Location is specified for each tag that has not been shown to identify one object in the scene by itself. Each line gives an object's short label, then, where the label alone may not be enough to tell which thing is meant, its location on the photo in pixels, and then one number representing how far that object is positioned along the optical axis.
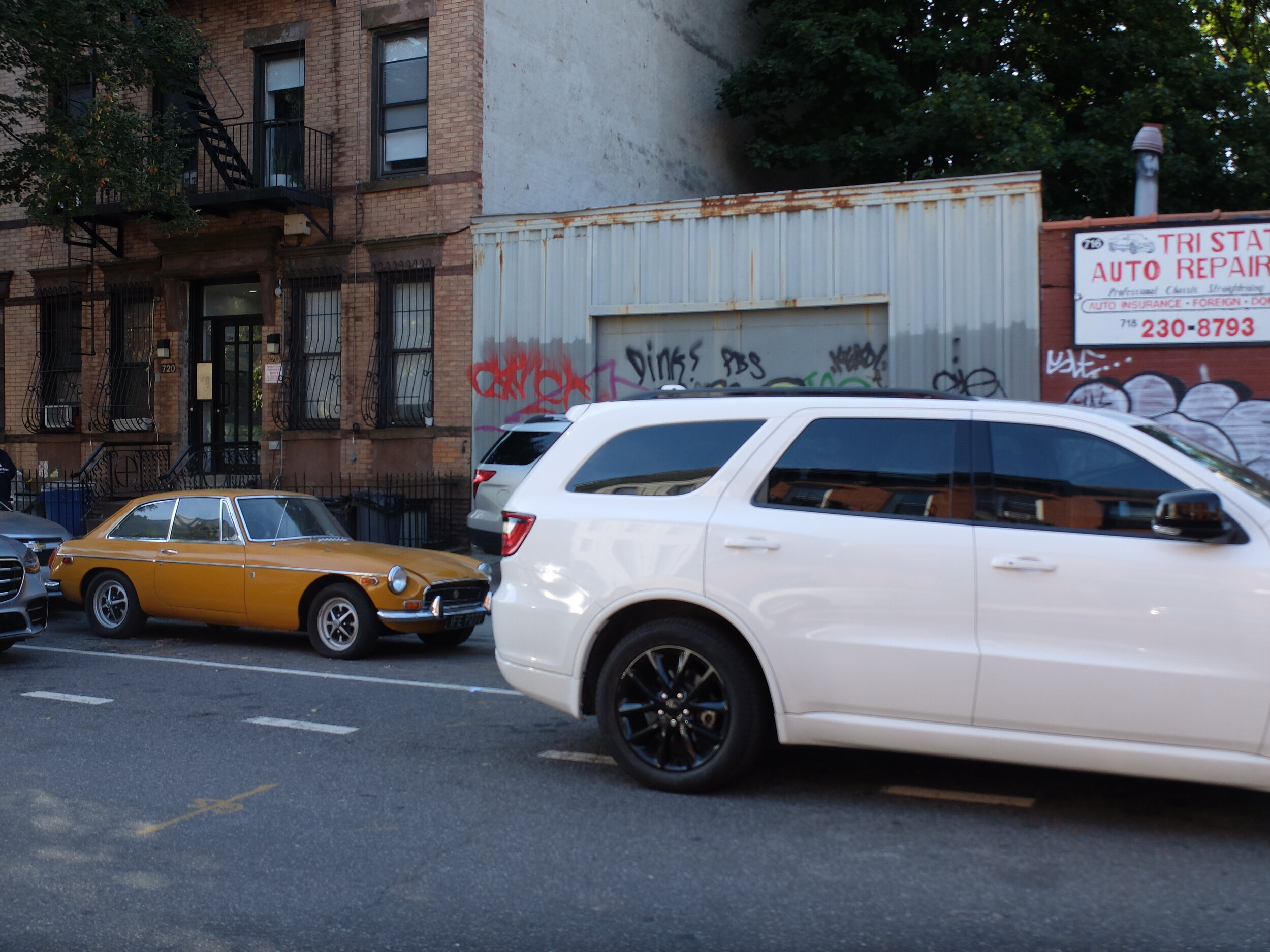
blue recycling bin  18.23
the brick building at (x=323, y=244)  16.95
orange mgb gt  9.38
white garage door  15.07
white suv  4.54
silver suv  12.84
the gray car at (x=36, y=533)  12.25
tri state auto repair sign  12.95
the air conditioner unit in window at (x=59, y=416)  20.17
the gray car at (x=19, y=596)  8.99
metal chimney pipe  14.80
